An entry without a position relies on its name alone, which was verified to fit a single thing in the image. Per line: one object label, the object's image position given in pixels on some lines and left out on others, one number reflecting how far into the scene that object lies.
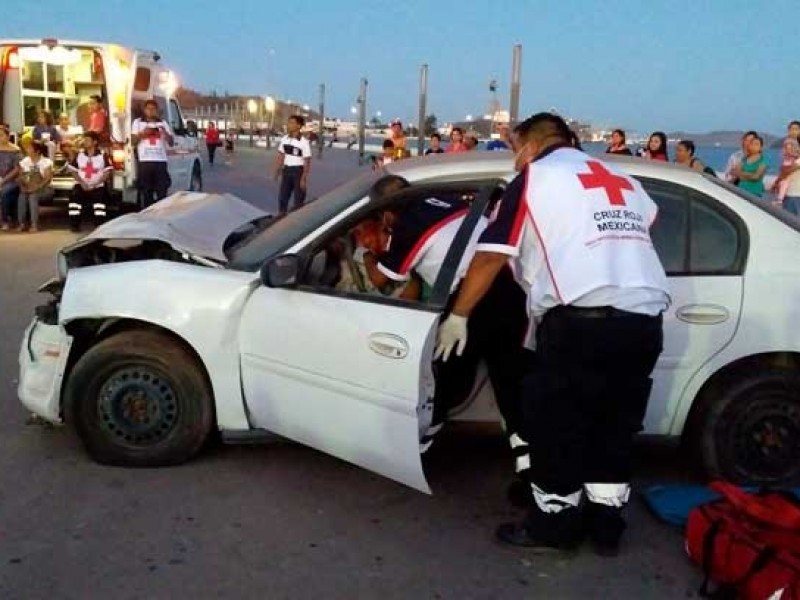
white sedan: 3.77
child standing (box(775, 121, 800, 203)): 10.34
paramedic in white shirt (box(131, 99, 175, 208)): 12.73
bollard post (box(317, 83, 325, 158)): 40.22
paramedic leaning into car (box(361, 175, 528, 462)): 3.78
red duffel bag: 3.02
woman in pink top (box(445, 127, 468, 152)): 13.80
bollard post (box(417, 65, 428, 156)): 24.61
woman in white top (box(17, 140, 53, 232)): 12.20
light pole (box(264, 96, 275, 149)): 65.44
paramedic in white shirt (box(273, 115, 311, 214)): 13.38
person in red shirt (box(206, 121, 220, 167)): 32.28
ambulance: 13.05
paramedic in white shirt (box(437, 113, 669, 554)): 3.25
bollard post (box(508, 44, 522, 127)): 15.12
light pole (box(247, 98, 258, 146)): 66.38
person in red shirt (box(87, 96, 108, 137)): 13.26
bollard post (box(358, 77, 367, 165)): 34.34
